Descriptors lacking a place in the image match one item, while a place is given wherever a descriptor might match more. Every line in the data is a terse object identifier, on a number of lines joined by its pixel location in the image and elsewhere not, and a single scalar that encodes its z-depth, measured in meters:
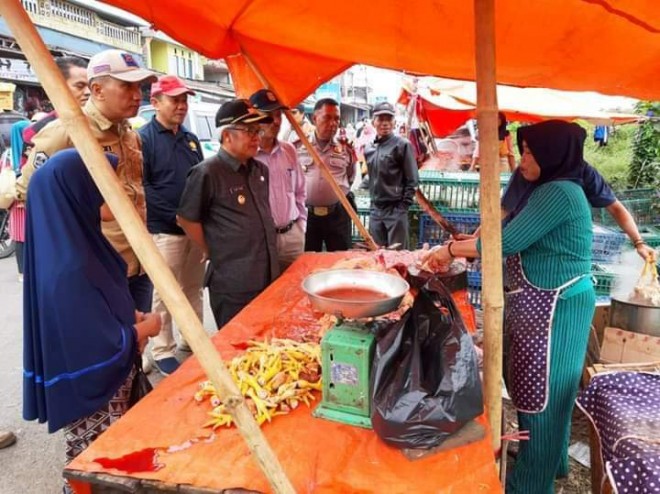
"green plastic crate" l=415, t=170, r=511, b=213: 6.04
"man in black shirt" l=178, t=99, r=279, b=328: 3.05
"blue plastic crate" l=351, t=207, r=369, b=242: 6.64
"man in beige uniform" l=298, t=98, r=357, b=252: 5.30
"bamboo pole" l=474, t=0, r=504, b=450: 1.68
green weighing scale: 1.66
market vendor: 2.26
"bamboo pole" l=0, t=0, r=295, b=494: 1.12
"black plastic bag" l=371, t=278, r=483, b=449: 1.49
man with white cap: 2.90
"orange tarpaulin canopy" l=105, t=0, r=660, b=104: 2.39
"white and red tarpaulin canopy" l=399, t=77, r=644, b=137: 5.50
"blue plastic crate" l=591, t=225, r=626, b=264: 4.96
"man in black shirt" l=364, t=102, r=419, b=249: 5.94
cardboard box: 3.22
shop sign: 14.12
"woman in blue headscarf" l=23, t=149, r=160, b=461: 1.75
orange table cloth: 1.43
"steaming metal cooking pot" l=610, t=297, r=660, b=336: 3.29
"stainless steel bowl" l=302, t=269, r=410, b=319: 1.69
